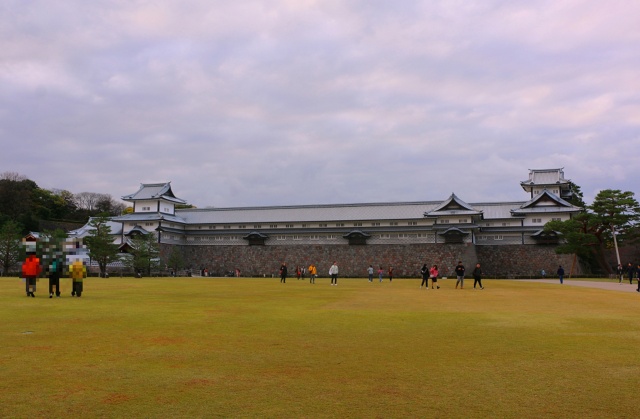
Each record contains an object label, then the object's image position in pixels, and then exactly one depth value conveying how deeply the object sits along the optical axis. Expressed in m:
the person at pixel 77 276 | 21.89
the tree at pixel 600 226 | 50.16
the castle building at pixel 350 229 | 62.22
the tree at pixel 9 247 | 55.47
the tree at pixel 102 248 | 53.28
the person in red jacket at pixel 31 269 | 20.97
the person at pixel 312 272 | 40.78
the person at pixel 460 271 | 32.19
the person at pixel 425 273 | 33.50
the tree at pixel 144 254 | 55.22
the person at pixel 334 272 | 37.29
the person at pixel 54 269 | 21.08
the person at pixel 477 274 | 32.62
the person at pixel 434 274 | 33.56
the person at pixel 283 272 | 39.33
